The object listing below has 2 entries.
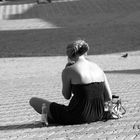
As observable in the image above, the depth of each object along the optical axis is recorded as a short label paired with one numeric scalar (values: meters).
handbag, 12.78
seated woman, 12.38
